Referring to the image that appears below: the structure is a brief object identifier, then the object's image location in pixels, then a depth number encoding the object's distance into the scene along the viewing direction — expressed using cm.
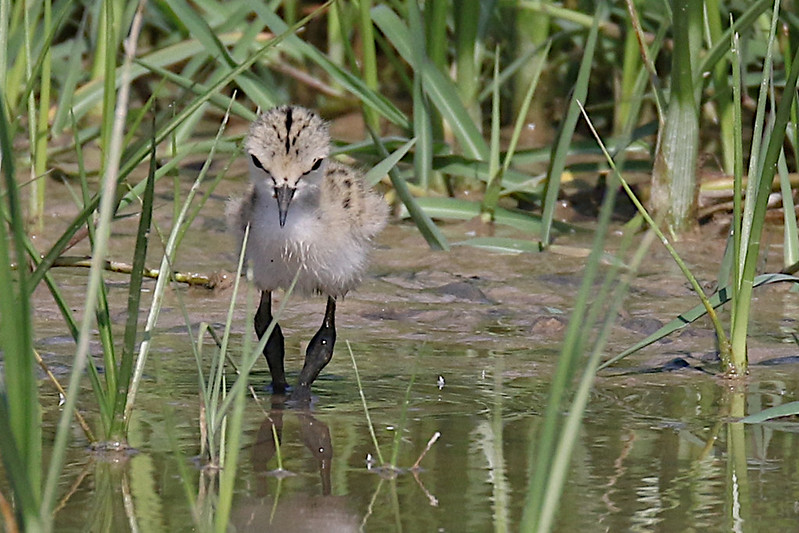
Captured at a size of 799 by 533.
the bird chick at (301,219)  753
